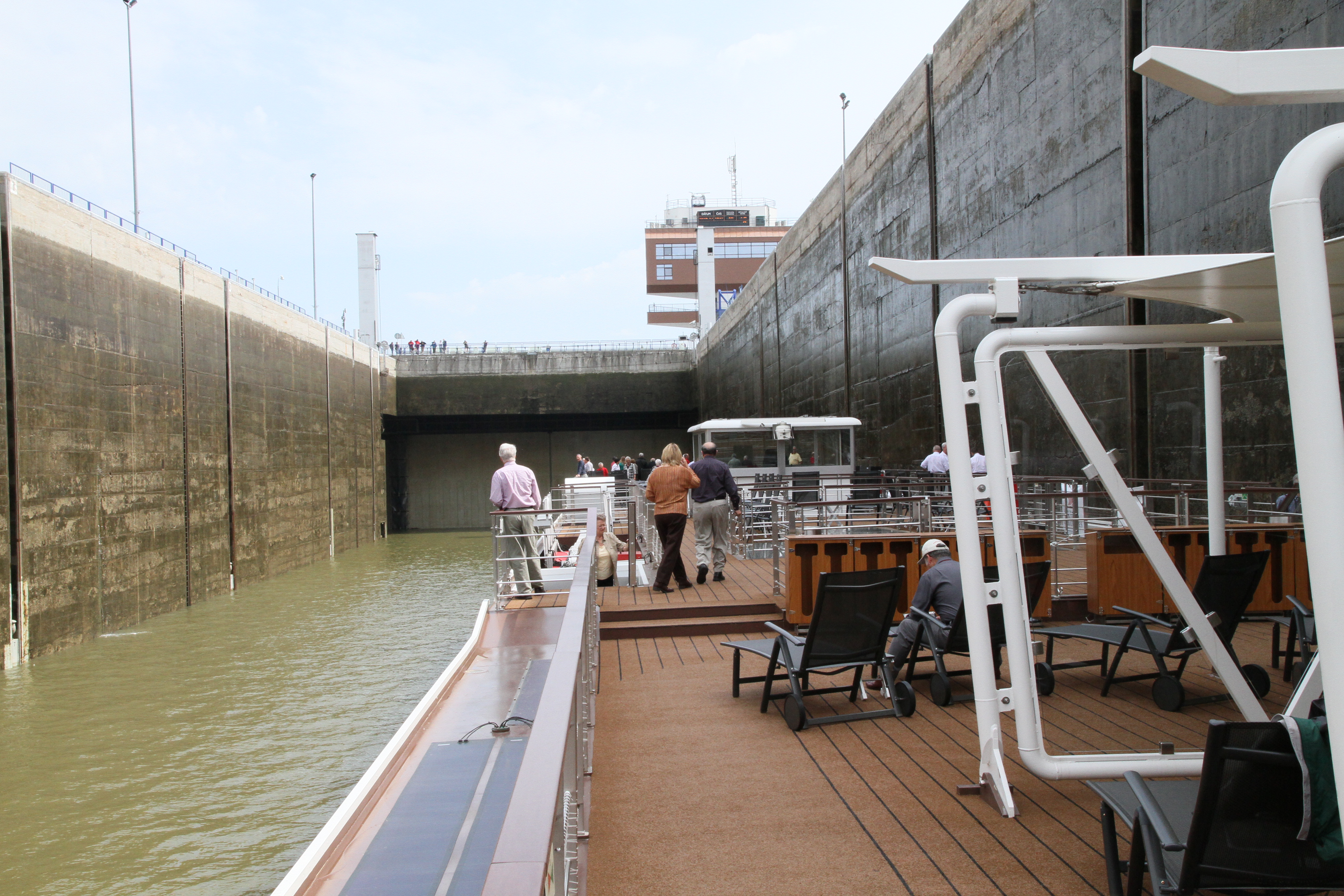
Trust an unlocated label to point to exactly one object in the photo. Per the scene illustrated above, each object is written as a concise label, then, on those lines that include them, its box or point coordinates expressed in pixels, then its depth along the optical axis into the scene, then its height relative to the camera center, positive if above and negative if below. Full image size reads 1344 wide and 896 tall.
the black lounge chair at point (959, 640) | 5.39 -1.05
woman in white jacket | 9.74 -1.02
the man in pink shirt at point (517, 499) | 9.28 -0.37
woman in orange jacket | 9.12 -0.39
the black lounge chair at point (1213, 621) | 5.16 -0.99
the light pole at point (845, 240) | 24.33 +5.21
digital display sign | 79.06 +18.72
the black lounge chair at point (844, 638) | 5.18 -1.00
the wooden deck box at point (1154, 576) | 7.71 -1.00
